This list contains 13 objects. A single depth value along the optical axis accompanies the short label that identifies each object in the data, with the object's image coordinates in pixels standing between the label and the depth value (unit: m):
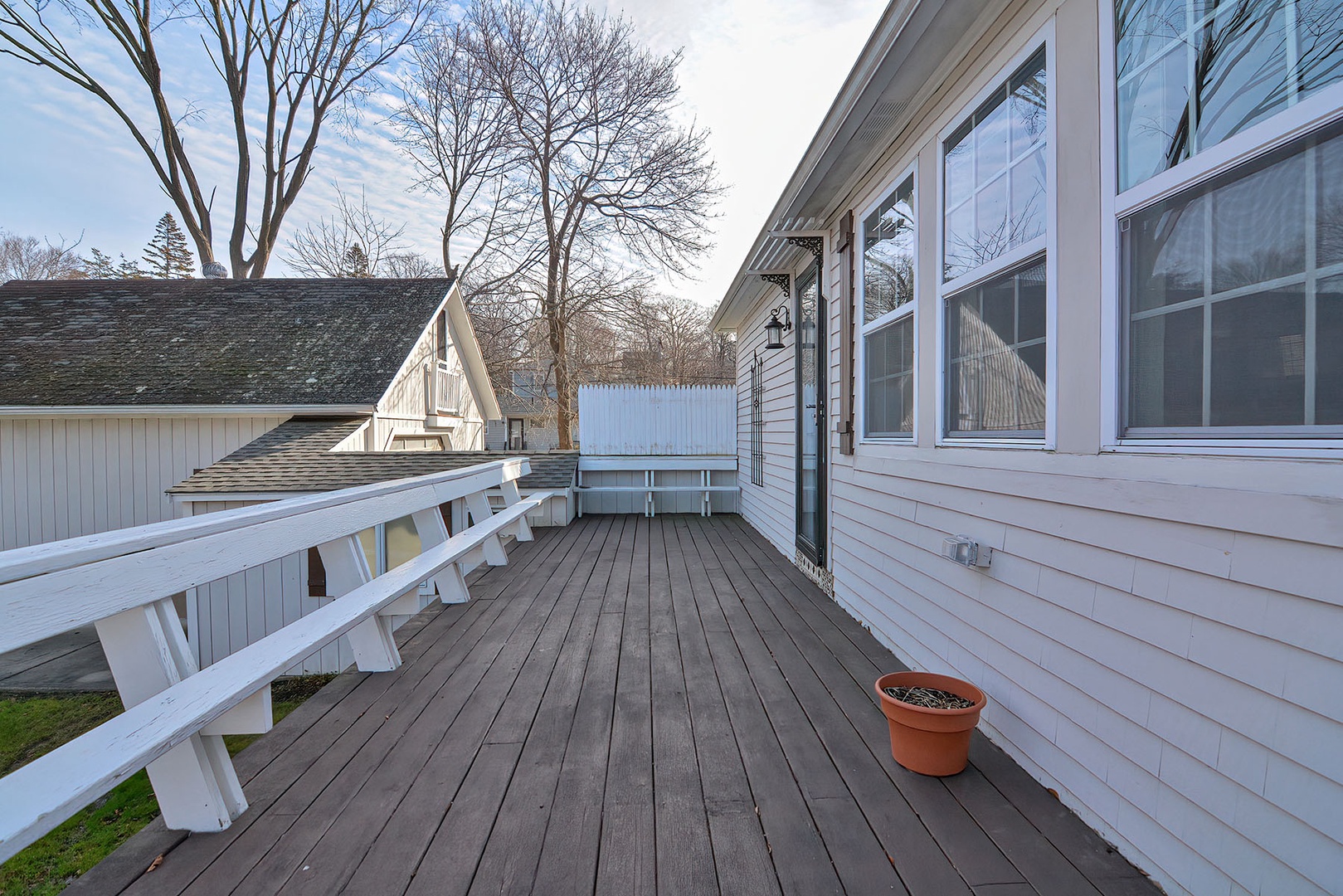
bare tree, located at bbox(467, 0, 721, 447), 15.43
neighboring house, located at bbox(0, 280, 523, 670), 9.79
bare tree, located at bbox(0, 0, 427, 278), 15.34
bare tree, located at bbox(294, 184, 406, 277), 18.39
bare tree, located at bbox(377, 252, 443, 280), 19.89
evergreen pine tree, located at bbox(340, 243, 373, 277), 19.30
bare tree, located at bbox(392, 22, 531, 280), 16.30
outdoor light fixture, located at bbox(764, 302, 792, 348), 5.88
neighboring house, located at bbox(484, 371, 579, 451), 17.89
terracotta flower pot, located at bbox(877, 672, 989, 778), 2.01
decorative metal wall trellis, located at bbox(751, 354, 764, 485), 7.32
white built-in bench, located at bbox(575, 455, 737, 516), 9.10
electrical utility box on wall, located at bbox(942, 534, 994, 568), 2.34
